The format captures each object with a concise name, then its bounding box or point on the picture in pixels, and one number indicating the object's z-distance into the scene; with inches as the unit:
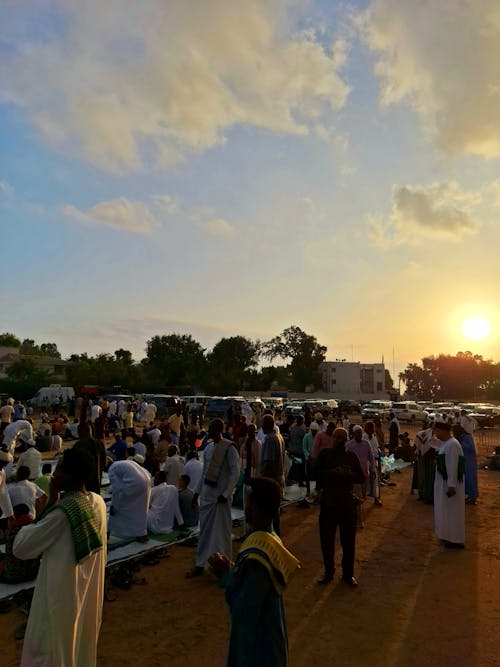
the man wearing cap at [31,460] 393.4
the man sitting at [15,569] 207.8
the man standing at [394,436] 670.2
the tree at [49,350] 3674.5
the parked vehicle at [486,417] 1240.1
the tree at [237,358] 2471.7
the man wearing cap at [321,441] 345.1
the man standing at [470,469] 407.5
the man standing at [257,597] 96.0
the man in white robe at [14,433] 513.3
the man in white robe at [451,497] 280.4
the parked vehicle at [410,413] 1307.8
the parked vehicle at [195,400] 1301.7
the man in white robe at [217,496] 232.4
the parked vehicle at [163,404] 1158.7
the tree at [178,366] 2257.6
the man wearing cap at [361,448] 337.7
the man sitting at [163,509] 289.0
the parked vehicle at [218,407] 1135.0
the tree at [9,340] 3371.1
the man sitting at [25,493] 262.1
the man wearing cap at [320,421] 502.0
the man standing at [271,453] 293.6
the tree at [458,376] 2921.8
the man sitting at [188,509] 305.6
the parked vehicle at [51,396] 1439.5
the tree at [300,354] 2815.0
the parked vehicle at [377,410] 1310.3
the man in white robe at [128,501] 267.7
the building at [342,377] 2950.3
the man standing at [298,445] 434.3
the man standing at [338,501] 218.7
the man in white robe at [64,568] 113.8
